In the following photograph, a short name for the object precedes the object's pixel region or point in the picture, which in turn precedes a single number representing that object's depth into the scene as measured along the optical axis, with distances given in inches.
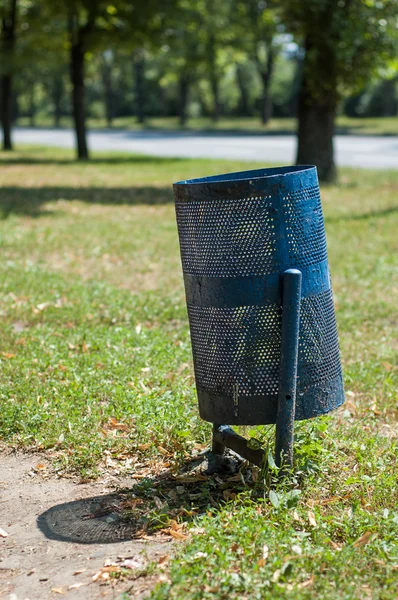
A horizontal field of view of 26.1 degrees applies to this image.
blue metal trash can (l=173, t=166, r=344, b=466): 146.9
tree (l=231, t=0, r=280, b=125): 749.9
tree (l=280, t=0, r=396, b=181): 621.6
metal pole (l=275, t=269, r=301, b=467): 146.6
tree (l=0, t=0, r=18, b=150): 1042.7
